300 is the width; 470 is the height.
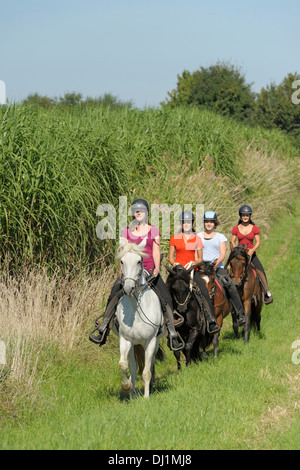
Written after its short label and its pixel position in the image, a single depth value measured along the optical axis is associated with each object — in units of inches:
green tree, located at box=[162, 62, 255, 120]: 2151.8
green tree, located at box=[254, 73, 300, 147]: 2114.9
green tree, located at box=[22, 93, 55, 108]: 2221.2
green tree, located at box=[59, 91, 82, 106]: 2680.1
